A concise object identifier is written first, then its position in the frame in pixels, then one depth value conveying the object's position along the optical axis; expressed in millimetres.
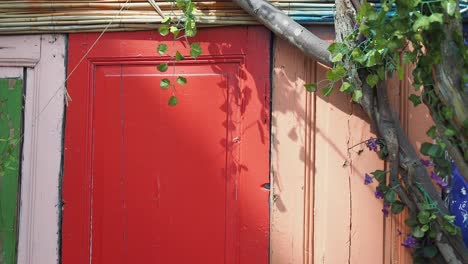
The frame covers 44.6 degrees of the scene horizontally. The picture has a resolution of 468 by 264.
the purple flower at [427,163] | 2488
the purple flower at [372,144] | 2533
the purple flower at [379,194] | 2507
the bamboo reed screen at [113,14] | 2686
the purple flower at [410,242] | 2471
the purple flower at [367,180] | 2553
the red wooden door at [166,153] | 2732
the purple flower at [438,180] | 2443
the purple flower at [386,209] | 2554
